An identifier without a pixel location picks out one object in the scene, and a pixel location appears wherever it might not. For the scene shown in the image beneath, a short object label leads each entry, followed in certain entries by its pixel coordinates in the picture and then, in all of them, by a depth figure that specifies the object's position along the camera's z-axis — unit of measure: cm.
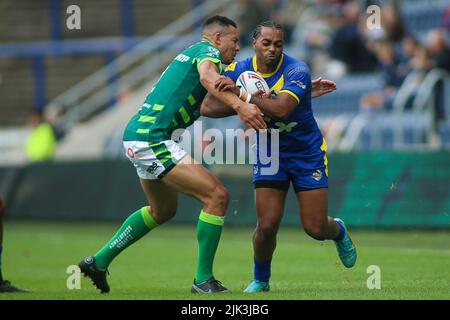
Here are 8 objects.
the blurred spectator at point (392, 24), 2045
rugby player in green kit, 989
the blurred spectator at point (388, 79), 2020
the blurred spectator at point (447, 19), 2009
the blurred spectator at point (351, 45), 2188
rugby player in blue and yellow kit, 1016
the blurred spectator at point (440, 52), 1903
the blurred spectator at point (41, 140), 2502
